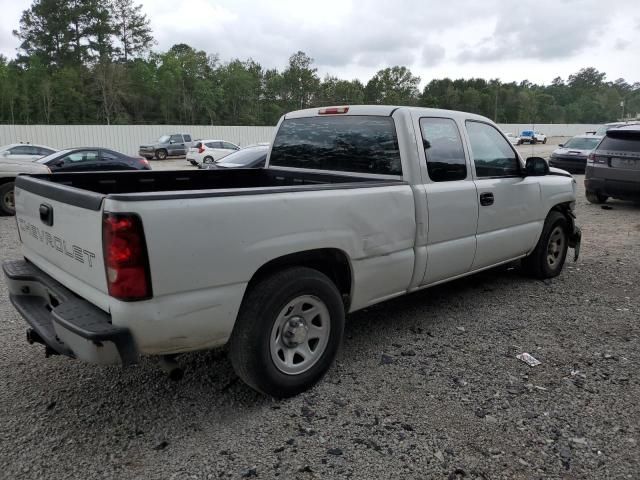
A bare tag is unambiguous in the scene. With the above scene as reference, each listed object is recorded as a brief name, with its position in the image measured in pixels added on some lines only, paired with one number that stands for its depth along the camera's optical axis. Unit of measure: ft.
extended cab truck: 8.14
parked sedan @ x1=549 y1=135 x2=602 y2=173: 59.57
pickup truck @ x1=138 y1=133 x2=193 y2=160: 107.55
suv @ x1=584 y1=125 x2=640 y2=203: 33.88
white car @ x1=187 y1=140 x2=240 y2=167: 88.89
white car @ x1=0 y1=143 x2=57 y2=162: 51.80
